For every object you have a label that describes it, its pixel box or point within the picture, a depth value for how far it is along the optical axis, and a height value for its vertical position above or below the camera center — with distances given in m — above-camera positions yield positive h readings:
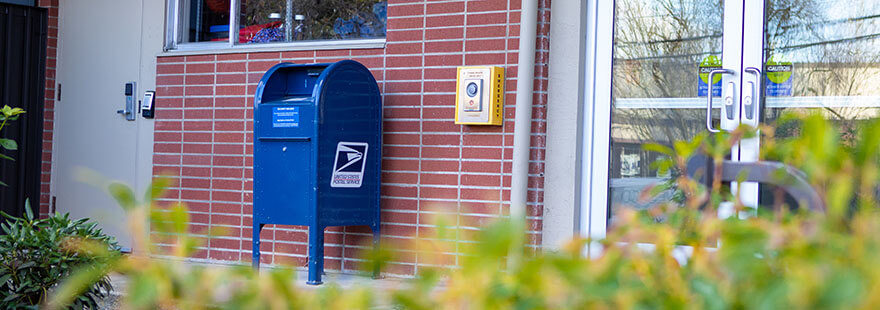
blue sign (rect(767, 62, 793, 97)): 4.59 +0.45
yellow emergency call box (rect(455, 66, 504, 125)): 5.11 +0.35
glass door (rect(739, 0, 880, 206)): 4.43 +0.55
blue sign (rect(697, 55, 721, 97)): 4.76 +0.47
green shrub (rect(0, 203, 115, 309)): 3.67 -0.47
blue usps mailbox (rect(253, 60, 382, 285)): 5.00 +0.03
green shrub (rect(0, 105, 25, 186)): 3.28 +0.09
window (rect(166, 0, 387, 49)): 5.79 +0.84
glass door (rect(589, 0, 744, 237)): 4.74 +0.44
